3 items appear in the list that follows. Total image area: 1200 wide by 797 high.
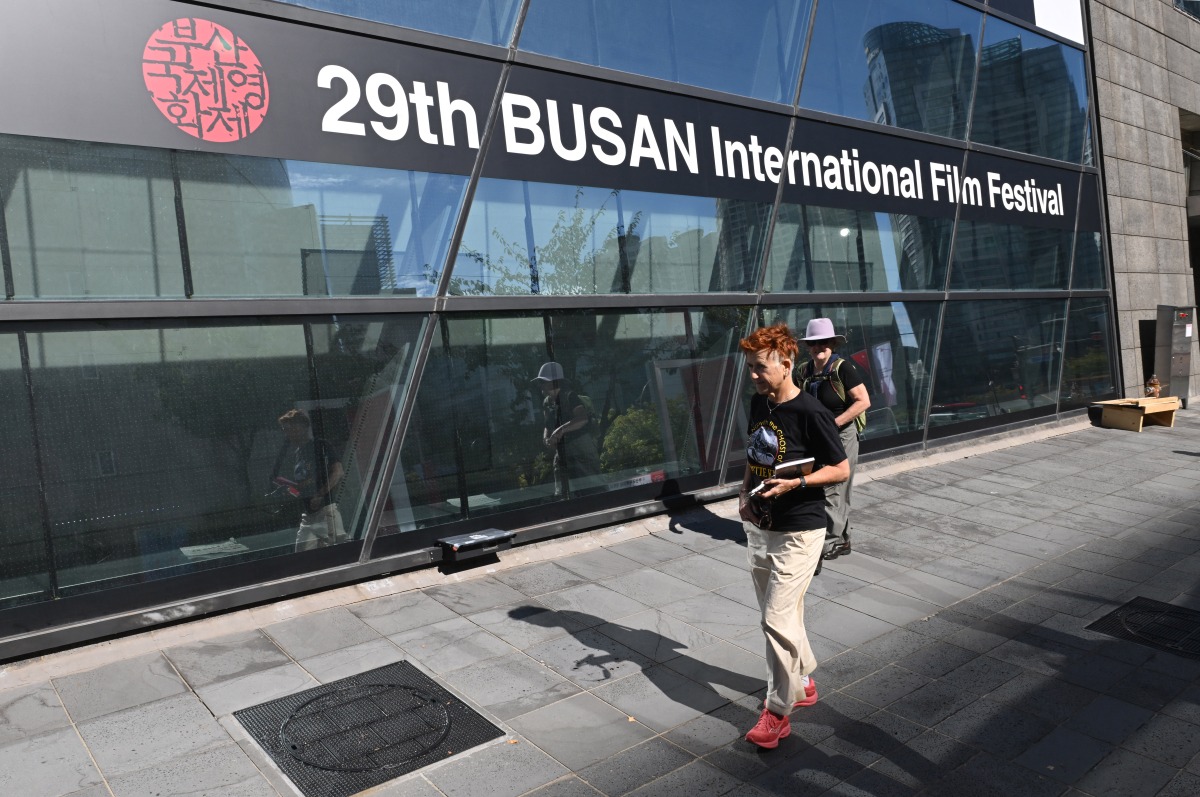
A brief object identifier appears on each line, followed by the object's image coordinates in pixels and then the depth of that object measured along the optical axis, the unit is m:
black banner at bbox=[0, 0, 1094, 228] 5.37
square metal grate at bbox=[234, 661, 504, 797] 4.04
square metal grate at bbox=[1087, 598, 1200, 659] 5.57
